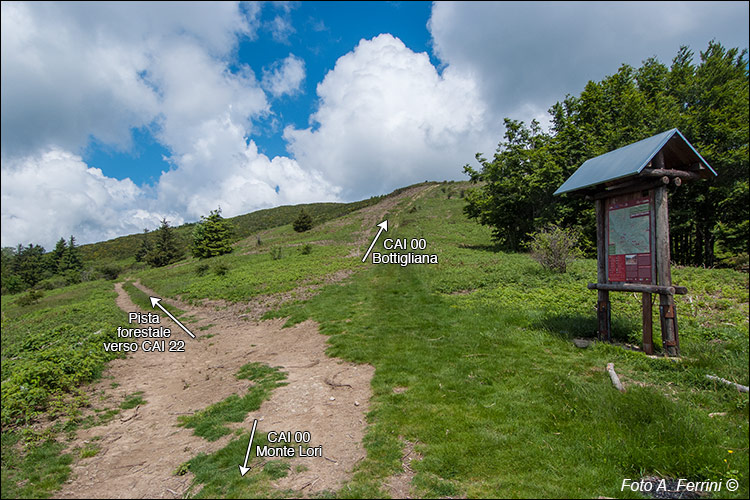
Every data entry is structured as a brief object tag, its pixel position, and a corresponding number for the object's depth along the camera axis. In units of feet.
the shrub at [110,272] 143.43
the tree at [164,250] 179.01
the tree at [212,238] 154.30
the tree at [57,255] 214.51
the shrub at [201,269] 102.36
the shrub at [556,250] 51.80
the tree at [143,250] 222.77
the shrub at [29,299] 92.41
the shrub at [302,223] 179.01
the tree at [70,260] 213.25
